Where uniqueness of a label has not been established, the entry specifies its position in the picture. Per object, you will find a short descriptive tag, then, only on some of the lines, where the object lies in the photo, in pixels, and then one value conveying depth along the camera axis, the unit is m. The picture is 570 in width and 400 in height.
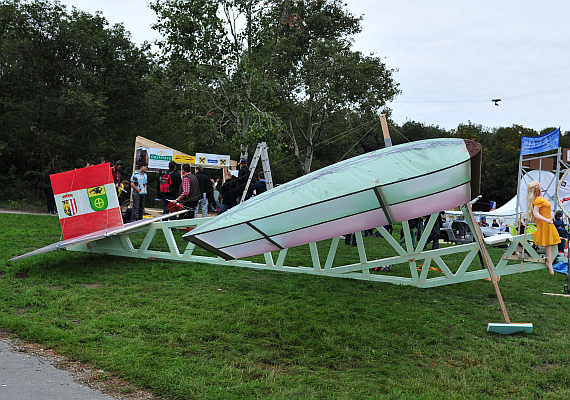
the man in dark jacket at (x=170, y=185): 12.94
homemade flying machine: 4.40
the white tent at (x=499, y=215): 20.84
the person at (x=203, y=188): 13.30
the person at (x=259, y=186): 13.28
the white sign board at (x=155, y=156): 20.38
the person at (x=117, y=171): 12.48
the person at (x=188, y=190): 12.36
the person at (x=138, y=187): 12.59
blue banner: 17.58
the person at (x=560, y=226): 13.94
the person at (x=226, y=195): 13.79
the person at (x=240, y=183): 13.63
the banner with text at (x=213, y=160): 23.14
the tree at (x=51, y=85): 21.97
